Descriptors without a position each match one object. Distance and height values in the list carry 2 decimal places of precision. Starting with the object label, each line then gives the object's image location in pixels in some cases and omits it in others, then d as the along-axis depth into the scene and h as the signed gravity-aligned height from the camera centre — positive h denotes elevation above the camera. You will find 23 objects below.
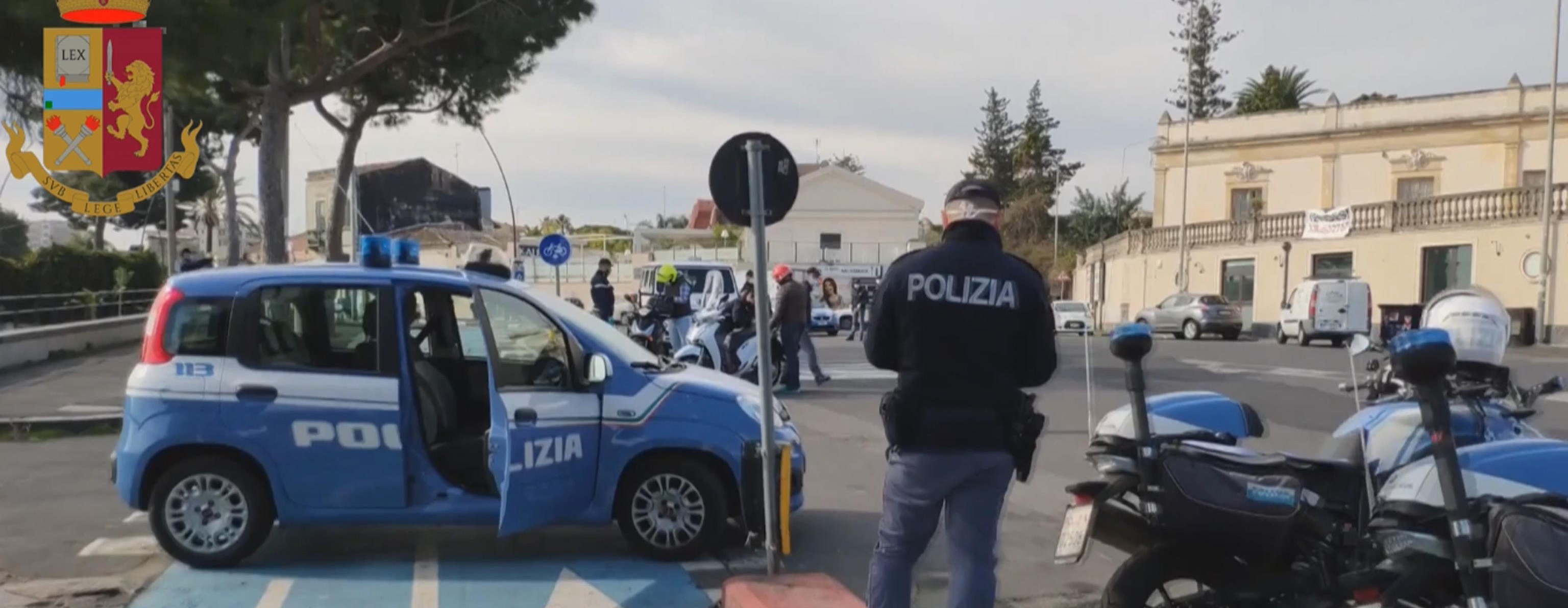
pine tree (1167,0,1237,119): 65.75 +11.79
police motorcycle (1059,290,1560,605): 4.71 -0.67
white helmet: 5.28 -0.12
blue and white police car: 6.69 -0.79
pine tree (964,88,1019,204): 85.25 +9.74
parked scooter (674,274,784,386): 15.84 -0.85
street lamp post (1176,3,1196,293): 47.72 +1.92
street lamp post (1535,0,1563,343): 32.88 +2.07
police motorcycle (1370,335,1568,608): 3.90 -0.71
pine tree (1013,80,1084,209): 82.62 +8.25
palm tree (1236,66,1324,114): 63.38 +10.08
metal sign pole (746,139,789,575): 6.30 -0.41
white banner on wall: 41.44 +2.30
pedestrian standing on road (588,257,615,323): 20.30 -0.25
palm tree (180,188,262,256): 56.72 +2.99
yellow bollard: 6.44 -1.11
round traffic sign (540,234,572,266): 25.12 +0.58
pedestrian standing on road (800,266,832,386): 17.19 -0.96
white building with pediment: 67.19 +3.79
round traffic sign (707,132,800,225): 6.46 +0.52
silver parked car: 35.75 -0.74
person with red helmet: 15.85 -0.37
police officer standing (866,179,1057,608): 4.31 -0.30
